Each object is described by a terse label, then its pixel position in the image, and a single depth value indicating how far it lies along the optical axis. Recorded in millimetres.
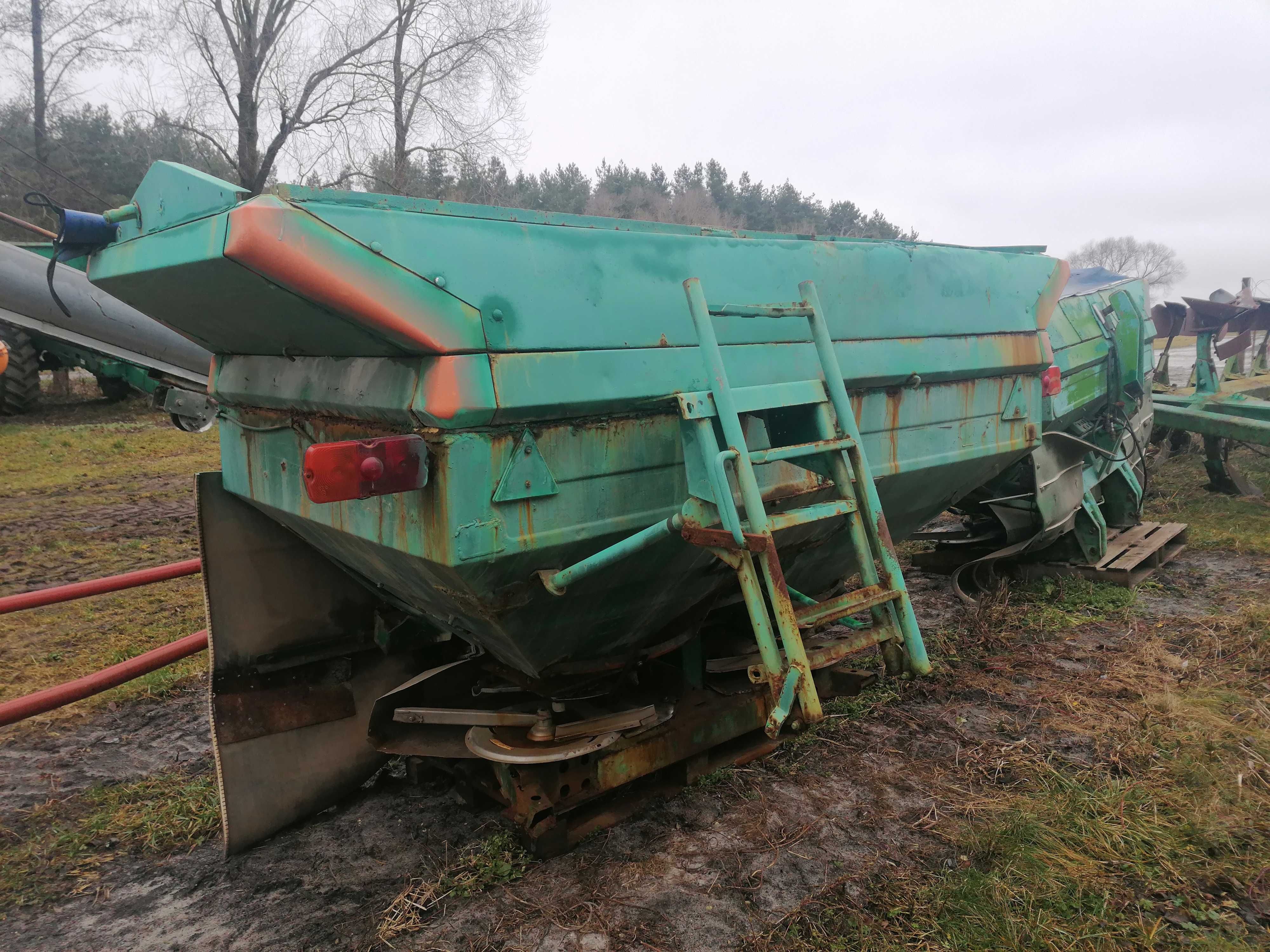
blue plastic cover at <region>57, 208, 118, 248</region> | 2445
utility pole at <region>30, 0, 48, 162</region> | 19734
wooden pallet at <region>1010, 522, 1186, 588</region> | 5262
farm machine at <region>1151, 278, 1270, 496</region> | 6891
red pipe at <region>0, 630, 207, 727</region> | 2469
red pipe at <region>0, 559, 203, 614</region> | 2770
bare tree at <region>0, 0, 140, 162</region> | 19562
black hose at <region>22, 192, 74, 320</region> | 2447
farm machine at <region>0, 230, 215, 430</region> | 3570
